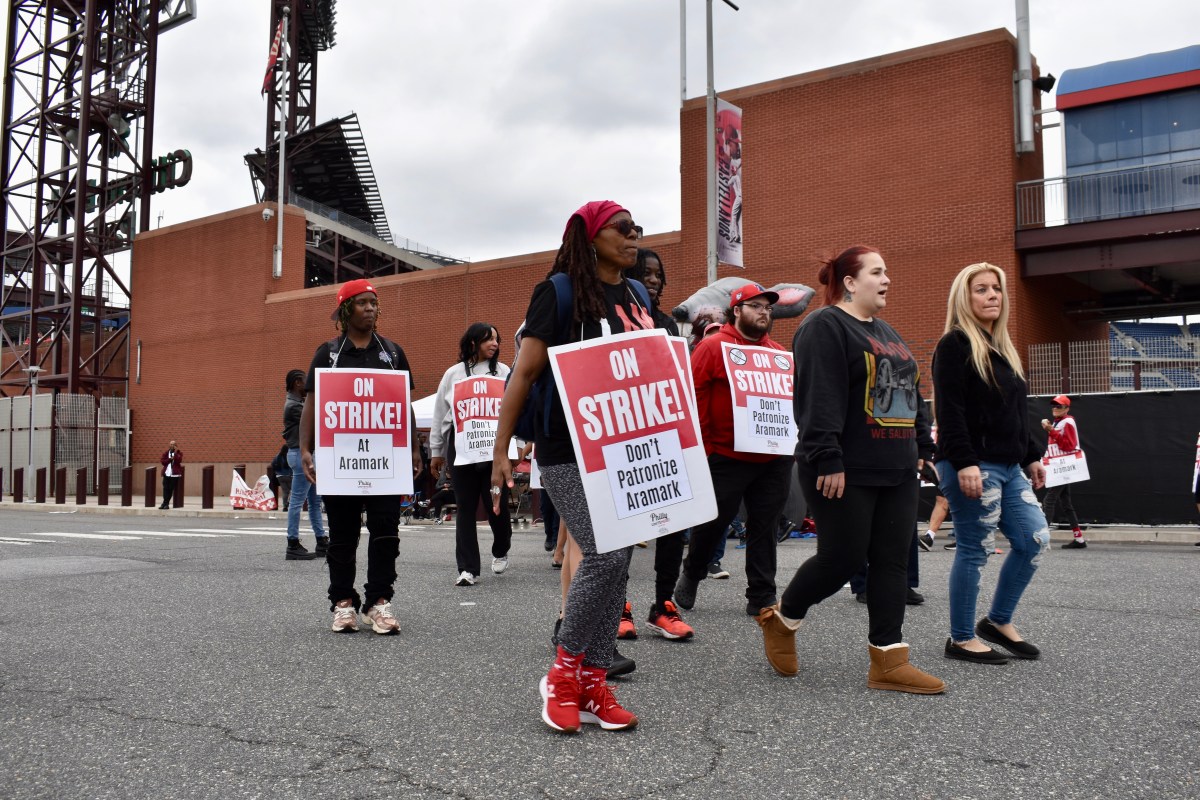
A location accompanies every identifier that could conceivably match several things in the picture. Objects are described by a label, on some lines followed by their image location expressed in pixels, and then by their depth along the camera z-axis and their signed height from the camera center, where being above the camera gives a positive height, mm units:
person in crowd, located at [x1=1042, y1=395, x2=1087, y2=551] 11719 +118
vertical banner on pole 19047 +5140
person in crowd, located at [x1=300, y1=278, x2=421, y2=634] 5445 -413
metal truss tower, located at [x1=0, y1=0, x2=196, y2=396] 36562 +10721
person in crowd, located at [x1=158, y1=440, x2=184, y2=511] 24328 -538
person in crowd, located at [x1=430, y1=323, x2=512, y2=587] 7426 +10
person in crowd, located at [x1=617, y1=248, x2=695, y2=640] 5113 -782
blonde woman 4422 +22
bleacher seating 22078 +2735
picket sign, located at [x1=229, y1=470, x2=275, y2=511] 21797 -1057
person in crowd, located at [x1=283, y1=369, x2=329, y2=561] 9695 -404
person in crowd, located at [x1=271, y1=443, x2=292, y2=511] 12794 -285
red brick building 21938 +5849
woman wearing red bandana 3445 -45
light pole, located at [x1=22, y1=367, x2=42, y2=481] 31750 +1832
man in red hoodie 5496 -226
